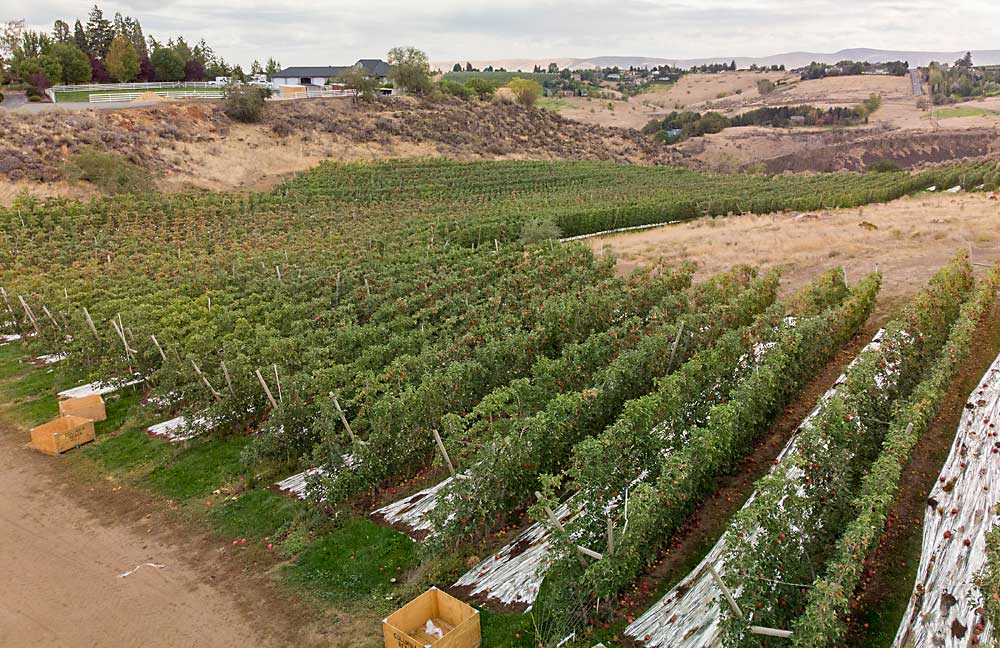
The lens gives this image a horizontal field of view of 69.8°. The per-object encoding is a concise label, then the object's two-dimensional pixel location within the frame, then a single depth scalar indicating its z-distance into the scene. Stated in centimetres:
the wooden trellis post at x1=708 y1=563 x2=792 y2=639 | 694
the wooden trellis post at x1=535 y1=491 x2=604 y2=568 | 854
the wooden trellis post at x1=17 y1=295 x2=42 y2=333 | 2023
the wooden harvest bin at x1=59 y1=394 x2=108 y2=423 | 1554
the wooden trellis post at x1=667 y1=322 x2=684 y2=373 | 1313
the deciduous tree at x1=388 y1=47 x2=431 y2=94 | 7450
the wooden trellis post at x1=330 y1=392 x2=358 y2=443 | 1194
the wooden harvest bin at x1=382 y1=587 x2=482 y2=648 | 829
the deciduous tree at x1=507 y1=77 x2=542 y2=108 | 8225
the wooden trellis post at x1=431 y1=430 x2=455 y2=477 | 1123
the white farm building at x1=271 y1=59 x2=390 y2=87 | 8944
